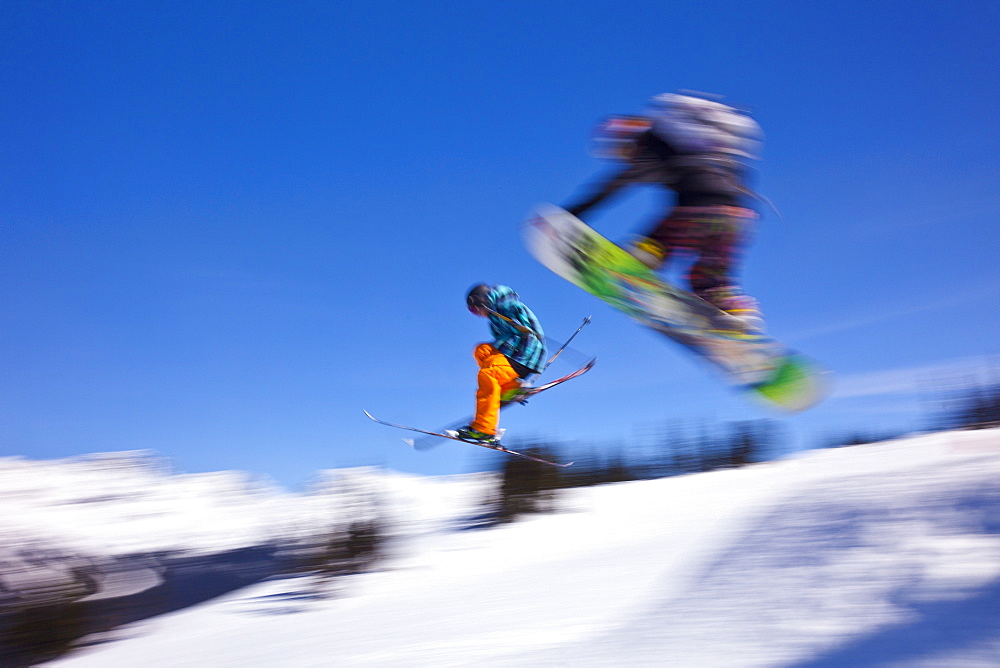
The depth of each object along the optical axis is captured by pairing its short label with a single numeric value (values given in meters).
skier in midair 4.56
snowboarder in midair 3.59
